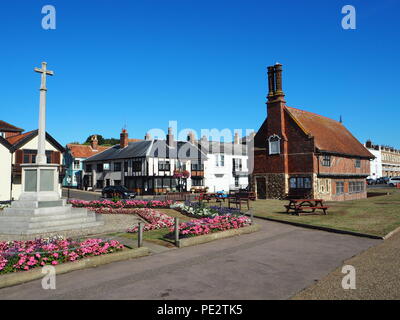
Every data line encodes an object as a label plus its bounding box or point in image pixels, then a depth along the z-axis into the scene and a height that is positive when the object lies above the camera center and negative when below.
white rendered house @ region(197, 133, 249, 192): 54.41 +1.64
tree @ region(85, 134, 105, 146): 106.78 +12.79
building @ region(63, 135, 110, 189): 60.66 +2.58
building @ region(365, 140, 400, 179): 92.62 +3.85
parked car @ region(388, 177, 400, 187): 63.94 -1.60
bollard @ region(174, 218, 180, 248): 11.06 -2.09
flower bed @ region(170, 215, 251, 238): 12.12 -2.12
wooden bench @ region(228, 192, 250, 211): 29.28 -1.93
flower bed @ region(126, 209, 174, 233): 14.49 -2.36
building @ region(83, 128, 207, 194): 46.81 +1.61
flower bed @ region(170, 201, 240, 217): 17.24 -2.11
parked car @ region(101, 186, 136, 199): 36.66 -2.00
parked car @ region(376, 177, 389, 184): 77.07 -1.86
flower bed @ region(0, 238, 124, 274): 7.74 -2.10
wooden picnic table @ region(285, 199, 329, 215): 19.22 -2.15
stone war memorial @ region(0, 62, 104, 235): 13.81 -1.46
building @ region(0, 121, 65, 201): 33.62 +2.38
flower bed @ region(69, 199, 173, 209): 23.22 -2.12
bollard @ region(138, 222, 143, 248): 10.22 -2.00
